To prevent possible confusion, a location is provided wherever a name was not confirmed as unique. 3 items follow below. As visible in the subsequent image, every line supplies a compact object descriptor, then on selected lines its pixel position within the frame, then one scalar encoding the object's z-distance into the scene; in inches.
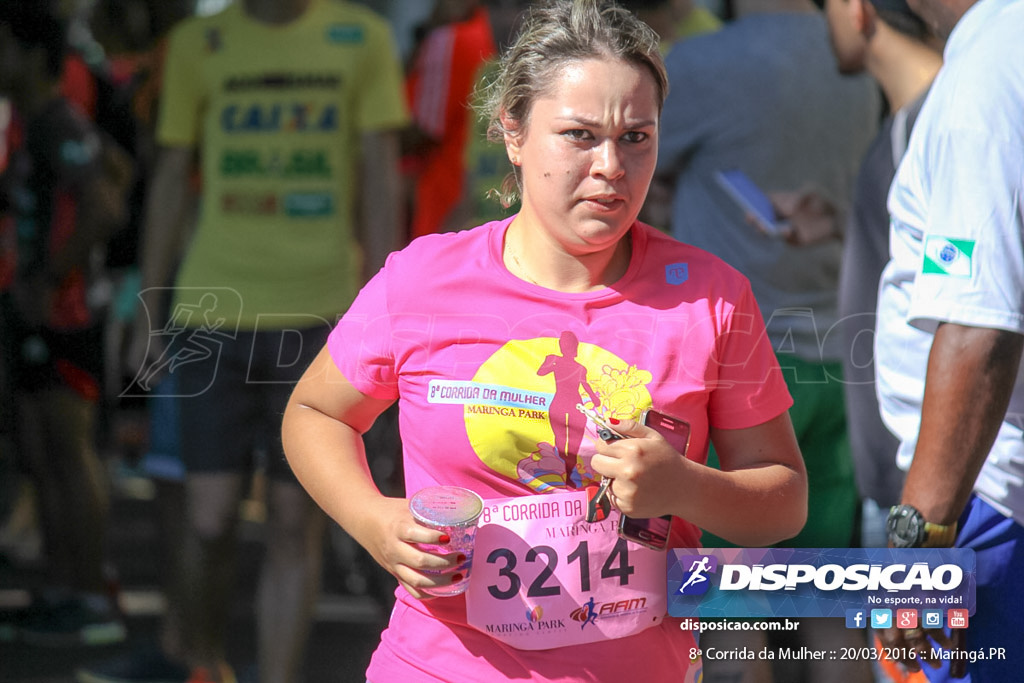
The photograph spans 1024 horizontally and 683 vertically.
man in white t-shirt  250.8
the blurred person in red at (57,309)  324.2
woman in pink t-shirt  247.8
